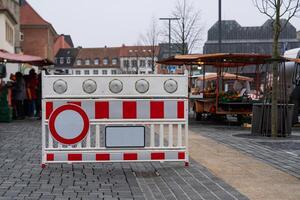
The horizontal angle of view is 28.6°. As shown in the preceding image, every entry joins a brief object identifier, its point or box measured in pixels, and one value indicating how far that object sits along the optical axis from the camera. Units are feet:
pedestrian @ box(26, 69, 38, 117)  72.49
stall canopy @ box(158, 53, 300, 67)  64.75
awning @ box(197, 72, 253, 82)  93.40
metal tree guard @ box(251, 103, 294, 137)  50.93
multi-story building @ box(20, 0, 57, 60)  314.35
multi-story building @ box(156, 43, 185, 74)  133.54
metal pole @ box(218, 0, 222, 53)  89.30
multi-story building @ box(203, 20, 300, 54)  326.44
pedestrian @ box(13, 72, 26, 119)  70.95
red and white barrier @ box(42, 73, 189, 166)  28.12
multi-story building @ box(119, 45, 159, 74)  328.21
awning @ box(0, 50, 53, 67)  67.46
